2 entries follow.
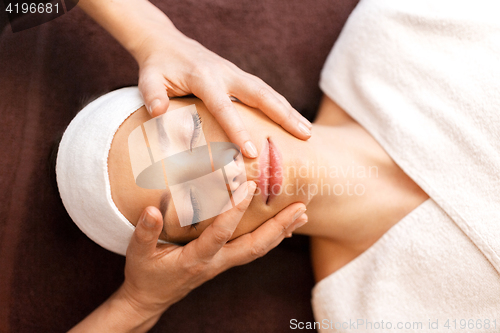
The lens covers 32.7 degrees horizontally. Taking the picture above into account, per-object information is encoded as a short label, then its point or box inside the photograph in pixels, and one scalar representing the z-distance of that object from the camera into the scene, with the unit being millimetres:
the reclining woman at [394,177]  662
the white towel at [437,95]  685
